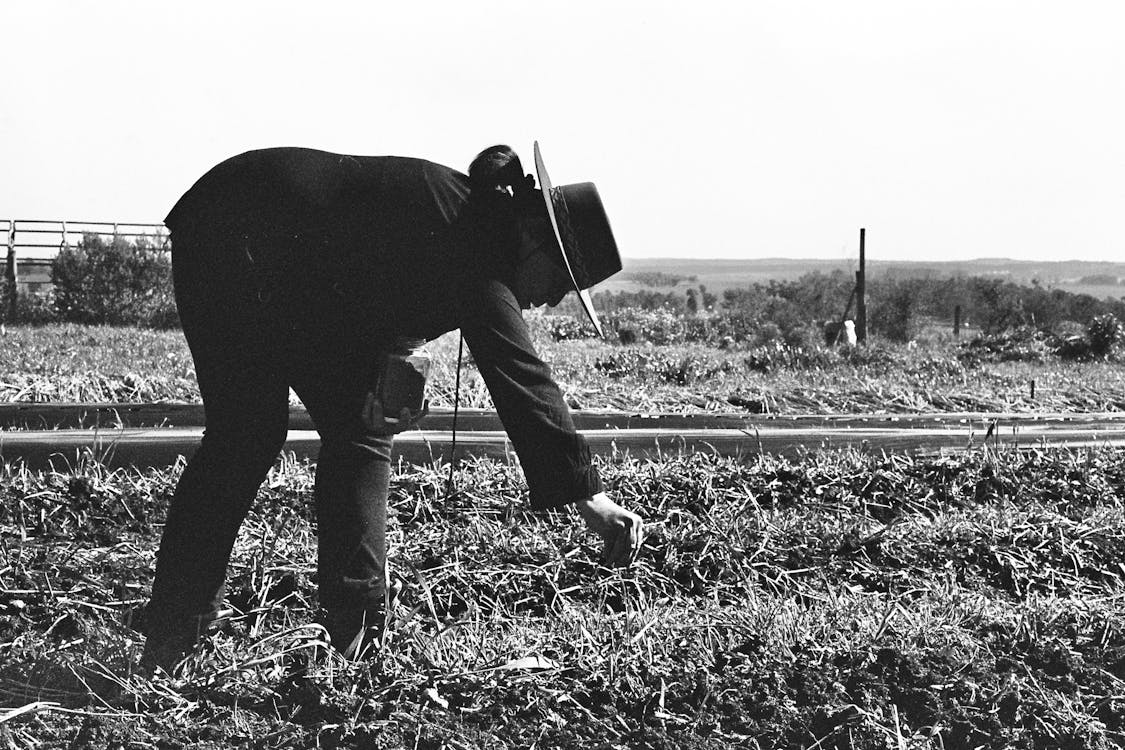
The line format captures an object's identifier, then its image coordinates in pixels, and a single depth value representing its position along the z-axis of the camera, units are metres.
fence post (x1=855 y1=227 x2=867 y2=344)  22.69
